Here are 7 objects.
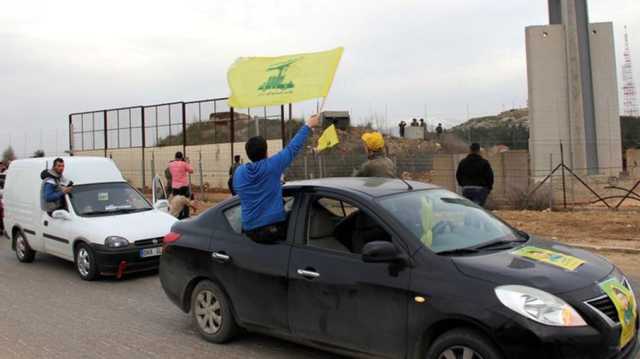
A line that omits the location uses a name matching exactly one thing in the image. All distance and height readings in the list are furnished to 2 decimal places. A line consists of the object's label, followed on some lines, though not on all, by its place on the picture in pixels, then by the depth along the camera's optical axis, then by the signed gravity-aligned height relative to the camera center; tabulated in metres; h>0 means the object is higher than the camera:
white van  8.66 -0.19
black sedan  3.66 -0.60
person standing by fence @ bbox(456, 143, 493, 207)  10.60 +0.32
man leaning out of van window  9.77 +0.35
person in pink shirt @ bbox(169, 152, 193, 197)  14.34 +0.67
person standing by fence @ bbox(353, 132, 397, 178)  7.35 +0.46
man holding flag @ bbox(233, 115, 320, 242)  5.20 +0.11
